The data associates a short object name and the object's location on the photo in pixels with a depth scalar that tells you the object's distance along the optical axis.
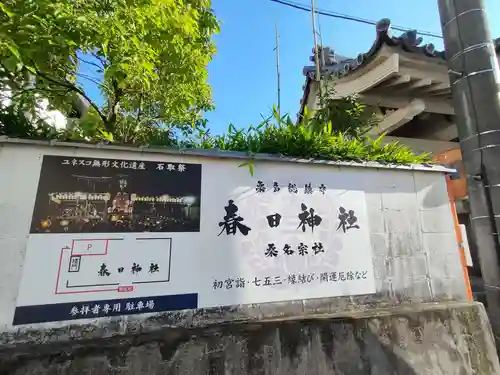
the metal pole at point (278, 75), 9.68
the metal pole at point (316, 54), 6.26
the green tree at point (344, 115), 4.72
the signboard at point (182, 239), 2.45
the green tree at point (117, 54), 2.37
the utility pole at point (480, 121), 3.09
